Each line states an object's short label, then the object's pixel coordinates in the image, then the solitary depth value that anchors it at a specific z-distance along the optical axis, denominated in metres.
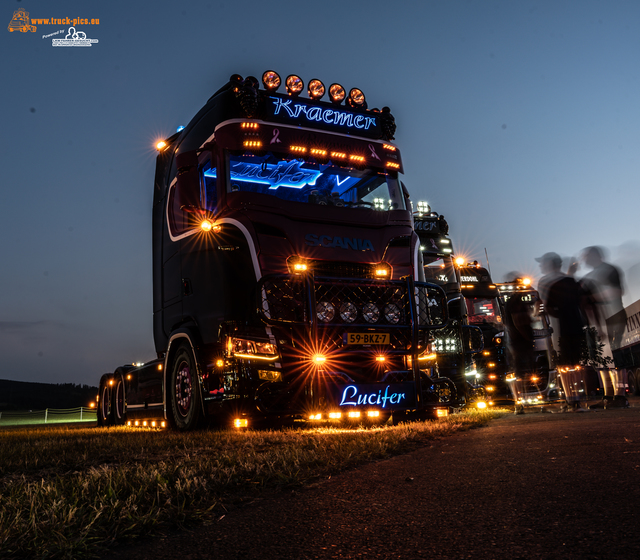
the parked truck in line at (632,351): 20.34
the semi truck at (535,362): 13.73
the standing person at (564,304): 8.69
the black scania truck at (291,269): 6.04
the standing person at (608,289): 7.57
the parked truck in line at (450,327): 8.18
